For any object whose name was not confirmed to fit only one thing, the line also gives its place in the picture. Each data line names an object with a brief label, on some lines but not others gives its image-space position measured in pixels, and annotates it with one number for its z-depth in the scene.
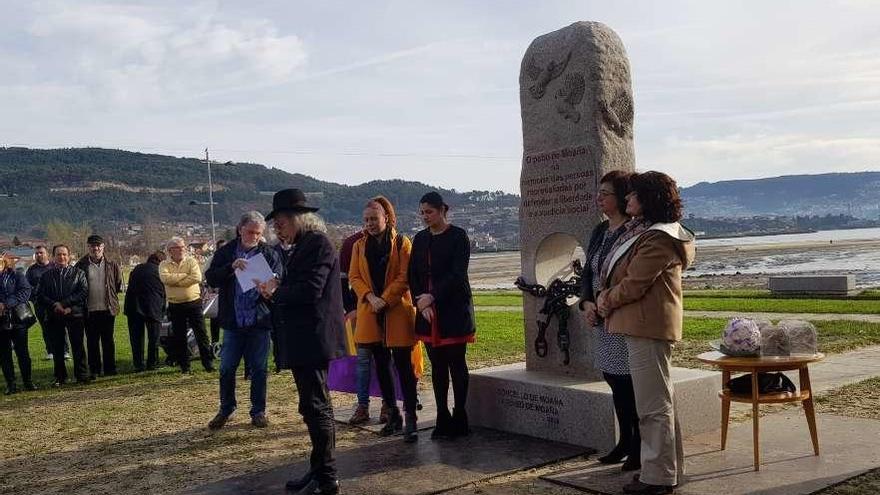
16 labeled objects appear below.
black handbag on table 5.51
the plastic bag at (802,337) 5.40
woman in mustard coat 6.74
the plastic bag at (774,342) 5.42
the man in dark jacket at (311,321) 5.20
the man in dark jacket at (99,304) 10.88
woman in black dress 6.43
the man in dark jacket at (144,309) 11.73
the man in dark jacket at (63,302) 10.52
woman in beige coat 4.79
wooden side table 5.18
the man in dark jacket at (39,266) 12.42
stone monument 6.37
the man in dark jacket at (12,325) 9.99
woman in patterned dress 5.41
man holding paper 7.45
